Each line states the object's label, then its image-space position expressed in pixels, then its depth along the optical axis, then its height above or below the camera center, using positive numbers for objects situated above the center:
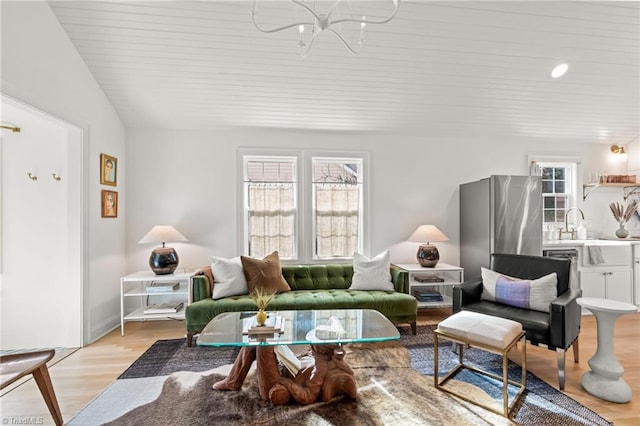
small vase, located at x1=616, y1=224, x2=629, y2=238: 4.37 -0.29
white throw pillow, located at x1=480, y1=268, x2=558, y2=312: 2.60 -0.68
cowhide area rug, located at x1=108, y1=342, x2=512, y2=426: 1.87 -1.25
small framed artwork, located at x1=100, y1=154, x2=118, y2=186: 3.35 +0.53
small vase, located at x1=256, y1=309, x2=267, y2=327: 2.15 -0.72
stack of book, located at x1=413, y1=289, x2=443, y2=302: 3.82 -1.03
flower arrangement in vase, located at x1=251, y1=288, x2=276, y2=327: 2.15 -0.69
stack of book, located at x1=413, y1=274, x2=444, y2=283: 3.88 -0.83
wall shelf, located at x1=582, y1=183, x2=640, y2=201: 4.51 +0.38
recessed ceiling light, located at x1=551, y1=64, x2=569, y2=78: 3.41 +1.60
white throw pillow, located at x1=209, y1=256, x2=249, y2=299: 3.20 -0.66
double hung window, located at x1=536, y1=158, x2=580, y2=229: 4.60 +0.38
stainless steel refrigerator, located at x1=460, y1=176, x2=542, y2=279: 3.61 -0.03
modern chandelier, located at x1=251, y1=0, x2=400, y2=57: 2.74 +1.82
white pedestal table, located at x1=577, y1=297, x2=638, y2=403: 2.11 -1.08
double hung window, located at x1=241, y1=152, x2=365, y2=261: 4.17 +0.11
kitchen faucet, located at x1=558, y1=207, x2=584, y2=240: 4.40 -0.24
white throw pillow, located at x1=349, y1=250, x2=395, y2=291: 3.52 -0.69
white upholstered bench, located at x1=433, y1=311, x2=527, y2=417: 1.99 -0.83
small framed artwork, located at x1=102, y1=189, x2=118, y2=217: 3.37 +0.15
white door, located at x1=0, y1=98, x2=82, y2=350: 3.02 -0.32
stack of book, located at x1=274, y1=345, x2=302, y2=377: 2.11 -1.01
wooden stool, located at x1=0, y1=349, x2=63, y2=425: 1.70 -0.83
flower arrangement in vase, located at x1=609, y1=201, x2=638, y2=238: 4.43 +0.01
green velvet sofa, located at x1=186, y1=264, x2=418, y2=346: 2.99 -0.87
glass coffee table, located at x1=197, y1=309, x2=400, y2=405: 1.99 -0.95
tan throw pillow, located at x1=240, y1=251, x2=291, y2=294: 3.31 -0.66
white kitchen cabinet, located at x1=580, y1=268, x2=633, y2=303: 3.96 -0.92
